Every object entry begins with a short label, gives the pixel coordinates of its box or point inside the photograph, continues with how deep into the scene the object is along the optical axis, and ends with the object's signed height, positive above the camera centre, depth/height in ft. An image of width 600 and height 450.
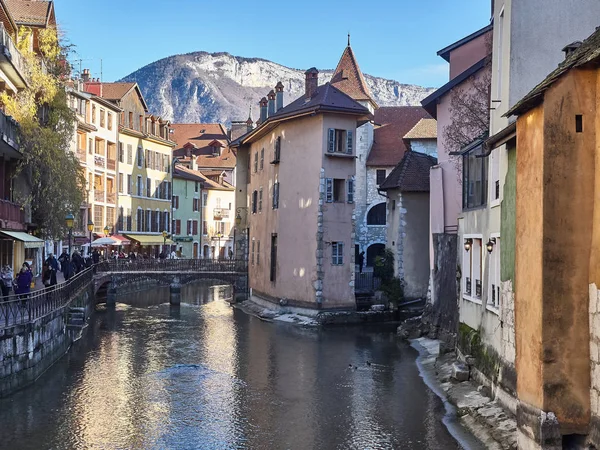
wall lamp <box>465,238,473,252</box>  71.87 +0.37
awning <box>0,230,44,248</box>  86.17 +0.83
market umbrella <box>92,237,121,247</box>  161.72 +0.96
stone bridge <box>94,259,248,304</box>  149.25 -5.59
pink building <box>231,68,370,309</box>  121.80 +7.83
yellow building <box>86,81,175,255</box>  200.44 +21.92
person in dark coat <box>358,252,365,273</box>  183.28 -2.98
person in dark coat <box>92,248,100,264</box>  142.20 -2.26
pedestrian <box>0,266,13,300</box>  79.10 -3.81
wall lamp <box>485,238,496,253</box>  61.93 +0.25
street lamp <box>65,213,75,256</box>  103.04 +3.51
